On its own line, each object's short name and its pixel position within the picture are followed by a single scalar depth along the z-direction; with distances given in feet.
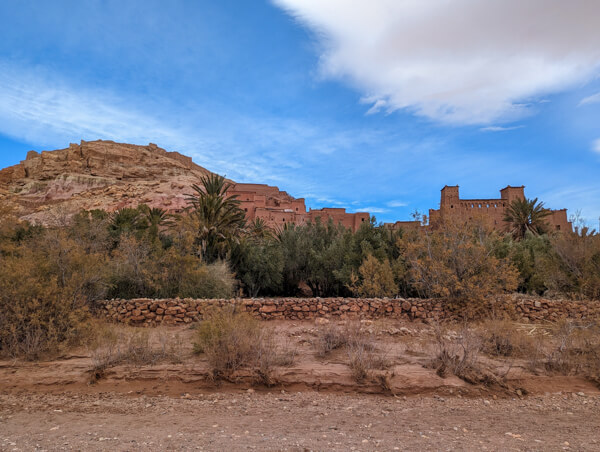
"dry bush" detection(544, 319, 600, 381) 22.40
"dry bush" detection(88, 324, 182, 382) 22.85
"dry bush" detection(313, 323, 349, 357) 26.17
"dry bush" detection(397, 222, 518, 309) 38.75
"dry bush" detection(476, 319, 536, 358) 25.85
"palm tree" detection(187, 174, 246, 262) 58.90
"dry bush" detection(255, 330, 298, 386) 21.32
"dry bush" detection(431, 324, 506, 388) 21.31
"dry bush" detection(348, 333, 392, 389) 21.29
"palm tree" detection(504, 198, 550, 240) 98.94
